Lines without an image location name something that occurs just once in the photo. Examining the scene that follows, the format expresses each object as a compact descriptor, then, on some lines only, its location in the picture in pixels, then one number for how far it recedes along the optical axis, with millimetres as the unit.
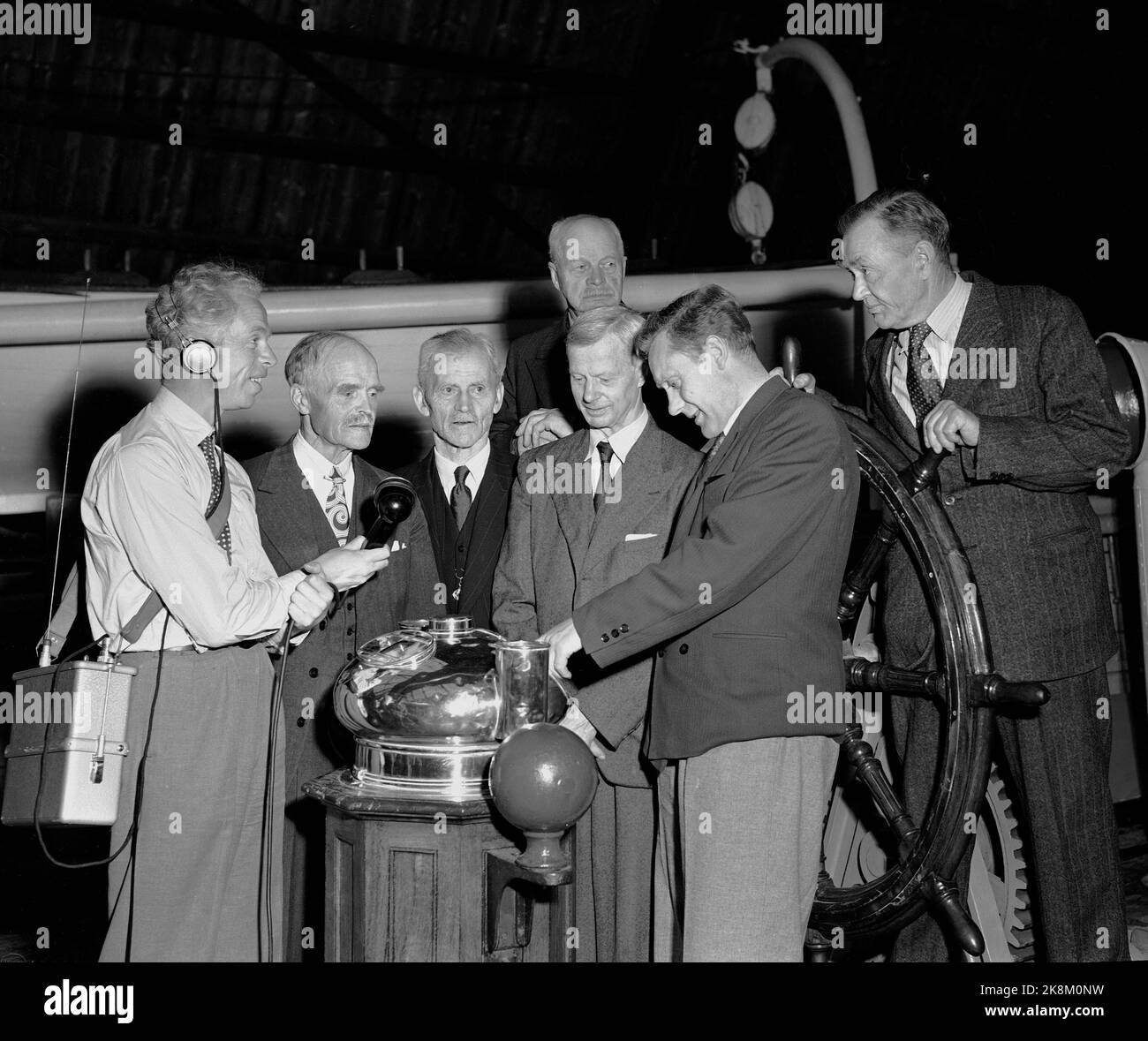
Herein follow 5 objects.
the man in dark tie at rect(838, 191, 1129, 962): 2217
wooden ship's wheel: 2139
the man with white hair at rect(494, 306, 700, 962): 2297
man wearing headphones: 2012
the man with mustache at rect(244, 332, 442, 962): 2574
